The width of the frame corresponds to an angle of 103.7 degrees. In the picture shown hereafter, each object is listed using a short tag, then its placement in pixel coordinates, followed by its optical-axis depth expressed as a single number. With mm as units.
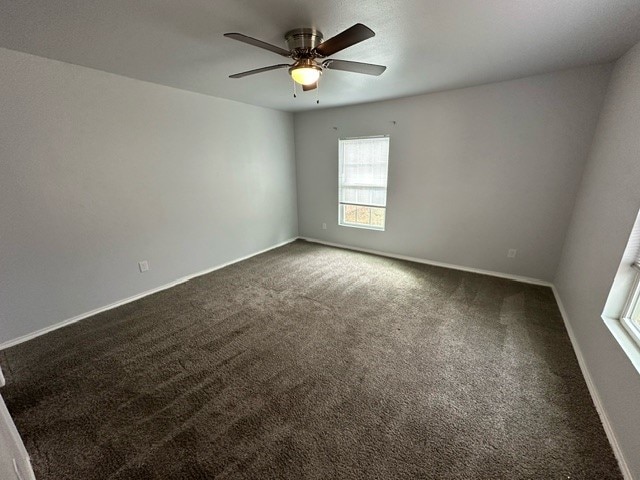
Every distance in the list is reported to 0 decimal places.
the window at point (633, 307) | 1586
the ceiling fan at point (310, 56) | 1673
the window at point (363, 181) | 4074
